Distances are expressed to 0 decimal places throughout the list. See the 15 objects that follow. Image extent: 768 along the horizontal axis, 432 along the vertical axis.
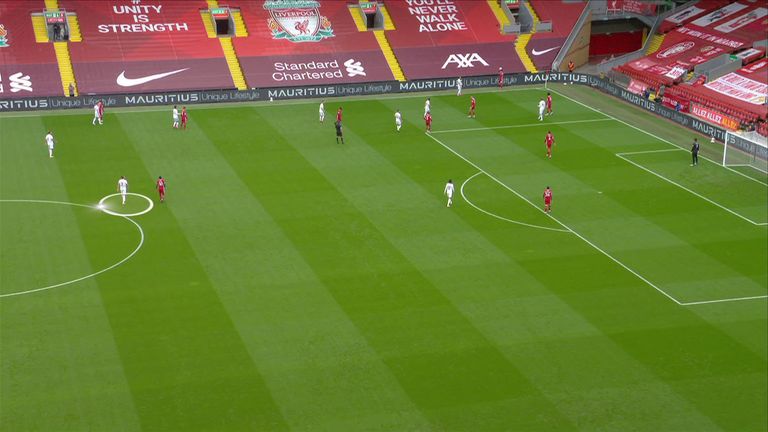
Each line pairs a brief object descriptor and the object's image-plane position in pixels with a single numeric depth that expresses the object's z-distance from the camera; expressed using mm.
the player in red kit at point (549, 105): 68000
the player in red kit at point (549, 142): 58344
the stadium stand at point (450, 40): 79375
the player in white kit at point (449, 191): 49750
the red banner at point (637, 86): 76112
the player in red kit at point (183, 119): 63419
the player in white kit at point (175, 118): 63162
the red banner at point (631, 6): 85925
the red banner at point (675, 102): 70875
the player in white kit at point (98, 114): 63750
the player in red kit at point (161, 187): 49344
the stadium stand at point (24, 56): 69500
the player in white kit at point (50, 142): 56312
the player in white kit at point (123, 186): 49219
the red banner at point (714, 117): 66688
